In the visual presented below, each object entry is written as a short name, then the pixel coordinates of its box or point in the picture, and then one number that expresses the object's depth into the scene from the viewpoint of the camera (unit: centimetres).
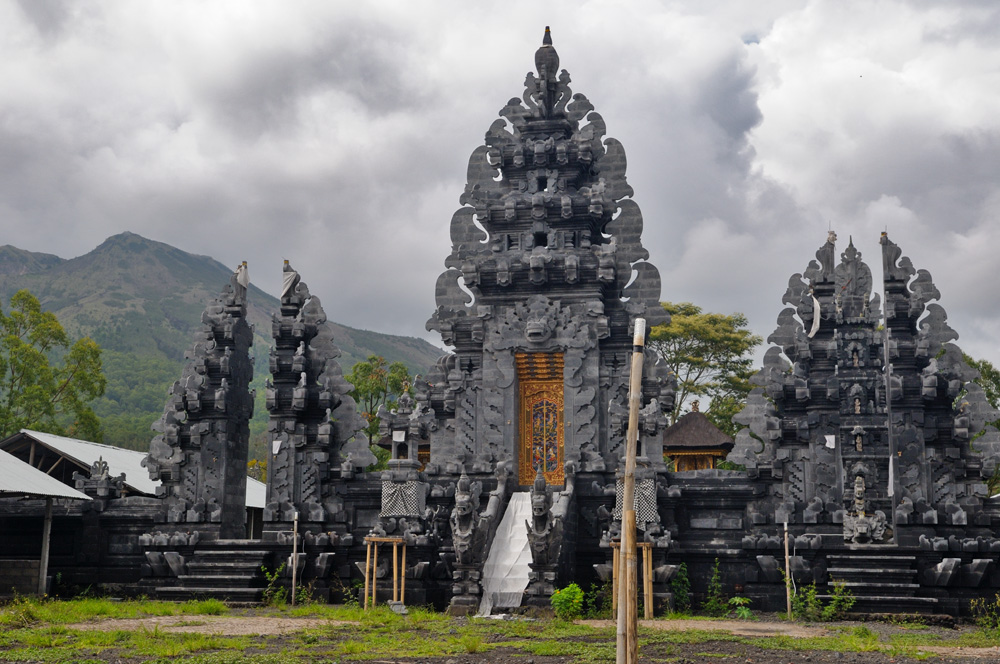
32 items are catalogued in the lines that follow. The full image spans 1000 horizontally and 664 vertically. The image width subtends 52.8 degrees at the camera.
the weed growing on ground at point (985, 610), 2028
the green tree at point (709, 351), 4947
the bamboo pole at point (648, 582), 1958
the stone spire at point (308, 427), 2448
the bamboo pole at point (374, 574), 2106
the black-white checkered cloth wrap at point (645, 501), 2056
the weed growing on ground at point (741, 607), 2083
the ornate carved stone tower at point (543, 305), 2477
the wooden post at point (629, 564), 962
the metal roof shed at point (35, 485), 2239
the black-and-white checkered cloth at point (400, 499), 2211
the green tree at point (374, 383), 4509
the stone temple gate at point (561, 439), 2169
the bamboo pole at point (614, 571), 1873
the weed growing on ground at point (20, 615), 1752
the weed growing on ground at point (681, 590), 2164
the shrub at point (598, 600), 2059
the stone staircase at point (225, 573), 2298
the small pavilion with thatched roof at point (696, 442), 3585
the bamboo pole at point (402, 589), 2086
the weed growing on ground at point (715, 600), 2178
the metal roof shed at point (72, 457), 3203
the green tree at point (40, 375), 4128
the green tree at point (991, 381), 3906
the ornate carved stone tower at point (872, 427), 2211
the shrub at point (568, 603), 1920
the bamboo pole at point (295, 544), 2253
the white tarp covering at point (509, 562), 2070
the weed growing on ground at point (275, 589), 2283
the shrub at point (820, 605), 2041
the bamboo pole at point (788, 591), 2039
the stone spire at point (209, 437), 2472
